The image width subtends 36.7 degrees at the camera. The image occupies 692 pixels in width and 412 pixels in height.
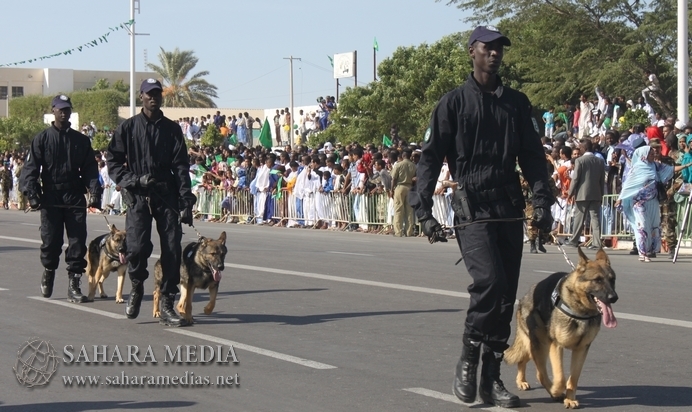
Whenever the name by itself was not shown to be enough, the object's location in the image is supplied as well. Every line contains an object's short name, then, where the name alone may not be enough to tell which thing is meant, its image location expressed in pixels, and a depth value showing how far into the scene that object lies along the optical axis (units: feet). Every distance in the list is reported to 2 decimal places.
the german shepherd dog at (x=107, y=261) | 38.24
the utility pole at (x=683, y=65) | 73.20
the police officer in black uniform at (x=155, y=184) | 31.55
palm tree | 230.48
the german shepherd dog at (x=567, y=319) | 20.57
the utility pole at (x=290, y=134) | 147.95
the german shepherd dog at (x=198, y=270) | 31.81
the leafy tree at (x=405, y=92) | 118.11
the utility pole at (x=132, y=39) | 165.21
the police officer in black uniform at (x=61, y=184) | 37.32
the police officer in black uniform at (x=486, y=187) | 20.89
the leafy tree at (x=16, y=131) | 212.23
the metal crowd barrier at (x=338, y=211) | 63.36
